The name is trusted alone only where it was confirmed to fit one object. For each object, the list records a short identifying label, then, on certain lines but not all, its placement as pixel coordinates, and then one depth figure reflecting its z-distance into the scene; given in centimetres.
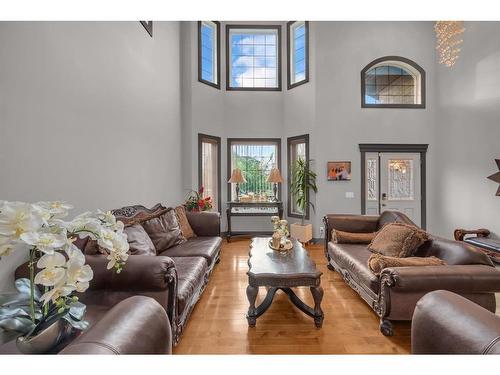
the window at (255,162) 629
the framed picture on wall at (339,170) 566
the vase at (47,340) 86
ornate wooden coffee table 229
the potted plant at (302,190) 540
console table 578
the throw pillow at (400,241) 278
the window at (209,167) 575
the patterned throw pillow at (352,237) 356
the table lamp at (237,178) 584
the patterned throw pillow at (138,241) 246
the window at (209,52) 579
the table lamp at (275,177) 581
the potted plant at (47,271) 77
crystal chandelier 347
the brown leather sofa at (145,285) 183
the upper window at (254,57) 628
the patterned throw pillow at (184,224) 388
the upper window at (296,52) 591
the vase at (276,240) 312
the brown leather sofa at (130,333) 79
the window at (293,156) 599
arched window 571
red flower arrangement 491
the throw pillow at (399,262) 231
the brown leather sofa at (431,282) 209
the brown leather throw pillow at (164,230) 310
